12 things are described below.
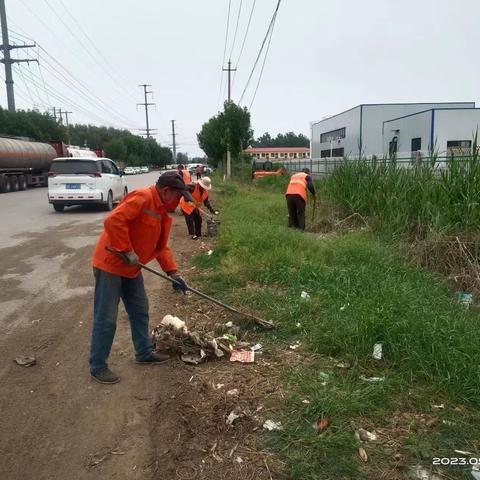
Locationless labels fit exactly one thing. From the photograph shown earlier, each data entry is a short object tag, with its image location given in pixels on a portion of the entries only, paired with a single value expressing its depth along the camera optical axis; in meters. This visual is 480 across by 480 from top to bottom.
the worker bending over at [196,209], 10.27
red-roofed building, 109.75
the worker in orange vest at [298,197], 10.38
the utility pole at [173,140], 108.75
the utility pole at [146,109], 91.38
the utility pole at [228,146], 34.60
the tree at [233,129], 35.03
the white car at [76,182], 14.81
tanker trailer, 25.36
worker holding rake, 3.60
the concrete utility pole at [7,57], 42.50
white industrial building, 28.70
